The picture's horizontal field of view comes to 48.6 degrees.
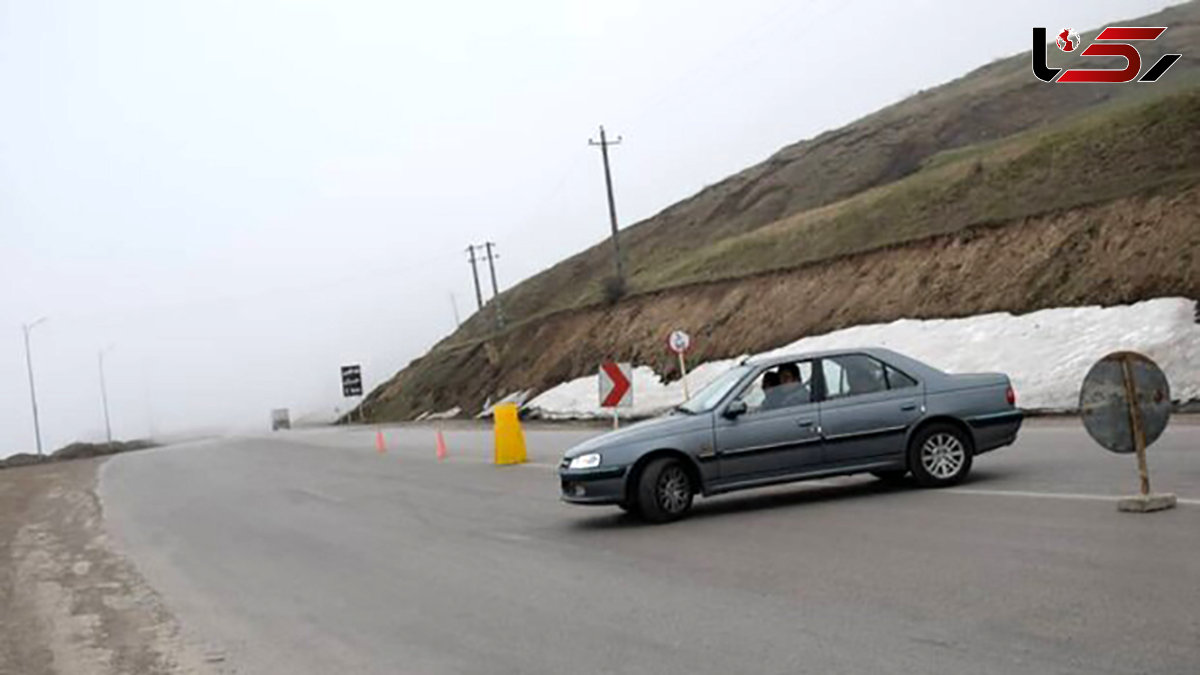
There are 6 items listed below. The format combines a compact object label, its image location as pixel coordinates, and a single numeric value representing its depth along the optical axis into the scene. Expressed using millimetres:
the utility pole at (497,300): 86025
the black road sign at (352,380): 78562
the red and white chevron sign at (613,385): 23562
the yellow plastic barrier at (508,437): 24328
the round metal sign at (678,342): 34169
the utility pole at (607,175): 56938
